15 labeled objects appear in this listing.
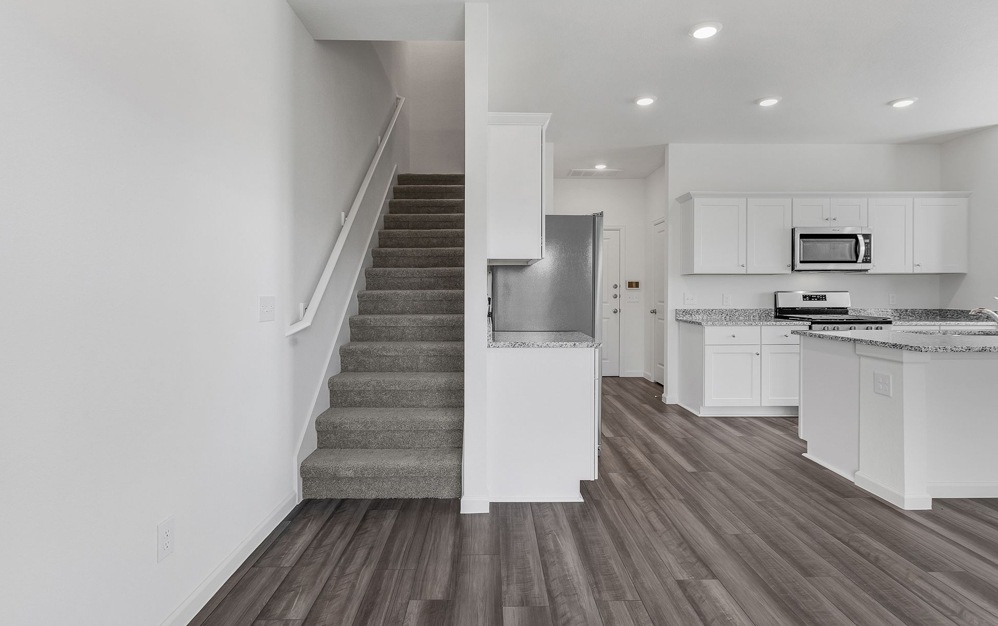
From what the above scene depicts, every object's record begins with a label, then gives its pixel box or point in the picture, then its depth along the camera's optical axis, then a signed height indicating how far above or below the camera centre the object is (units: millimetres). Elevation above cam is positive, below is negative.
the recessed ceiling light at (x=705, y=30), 2898 +1589
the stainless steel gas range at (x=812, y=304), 5191 -31
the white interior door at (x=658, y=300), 6262 +13
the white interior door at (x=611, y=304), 6906 -42
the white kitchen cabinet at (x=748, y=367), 4758 -629
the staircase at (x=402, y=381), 2803 -515
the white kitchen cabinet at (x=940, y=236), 5012 +654
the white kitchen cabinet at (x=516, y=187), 2955 +673
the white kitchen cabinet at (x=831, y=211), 5027 +902
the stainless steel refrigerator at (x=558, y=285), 3762 +119
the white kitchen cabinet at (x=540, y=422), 2770 -671
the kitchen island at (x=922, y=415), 2697 -639
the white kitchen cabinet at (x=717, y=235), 5047 +664
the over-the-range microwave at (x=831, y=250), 4922 +505
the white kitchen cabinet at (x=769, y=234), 5047 +674
